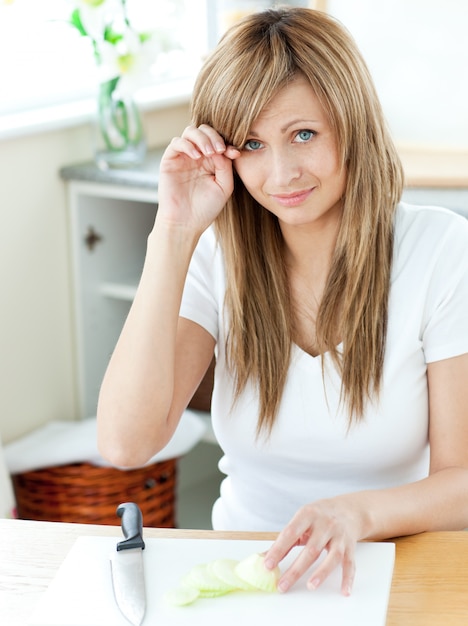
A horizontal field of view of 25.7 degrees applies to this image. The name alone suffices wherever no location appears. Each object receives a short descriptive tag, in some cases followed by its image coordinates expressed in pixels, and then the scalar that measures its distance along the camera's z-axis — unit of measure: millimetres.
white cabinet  2426
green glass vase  2445
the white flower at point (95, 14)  2307
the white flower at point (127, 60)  2342
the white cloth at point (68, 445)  2283
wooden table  1021
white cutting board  990
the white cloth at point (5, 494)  2137
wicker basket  2301
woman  1351
